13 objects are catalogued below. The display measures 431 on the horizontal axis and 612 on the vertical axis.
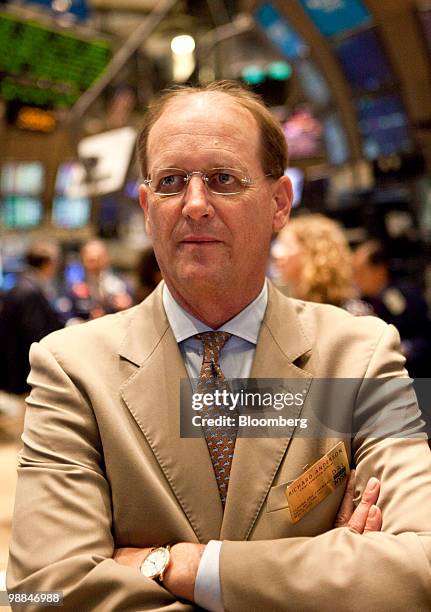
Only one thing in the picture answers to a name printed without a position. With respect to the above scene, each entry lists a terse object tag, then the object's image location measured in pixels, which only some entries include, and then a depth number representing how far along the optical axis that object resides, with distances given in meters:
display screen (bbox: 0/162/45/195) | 12.91
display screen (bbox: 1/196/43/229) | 12.41
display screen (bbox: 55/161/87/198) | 12.77
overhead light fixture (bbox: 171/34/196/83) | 8.00
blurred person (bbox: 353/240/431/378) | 3.54
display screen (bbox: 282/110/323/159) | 7.33
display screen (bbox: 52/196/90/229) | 12.89
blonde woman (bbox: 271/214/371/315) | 4.02
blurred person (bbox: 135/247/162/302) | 4.43
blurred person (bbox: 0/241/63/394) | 4.86
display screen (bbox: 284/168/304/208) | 6.68
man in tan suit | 1.47
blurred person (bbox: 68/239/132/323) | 7.50
